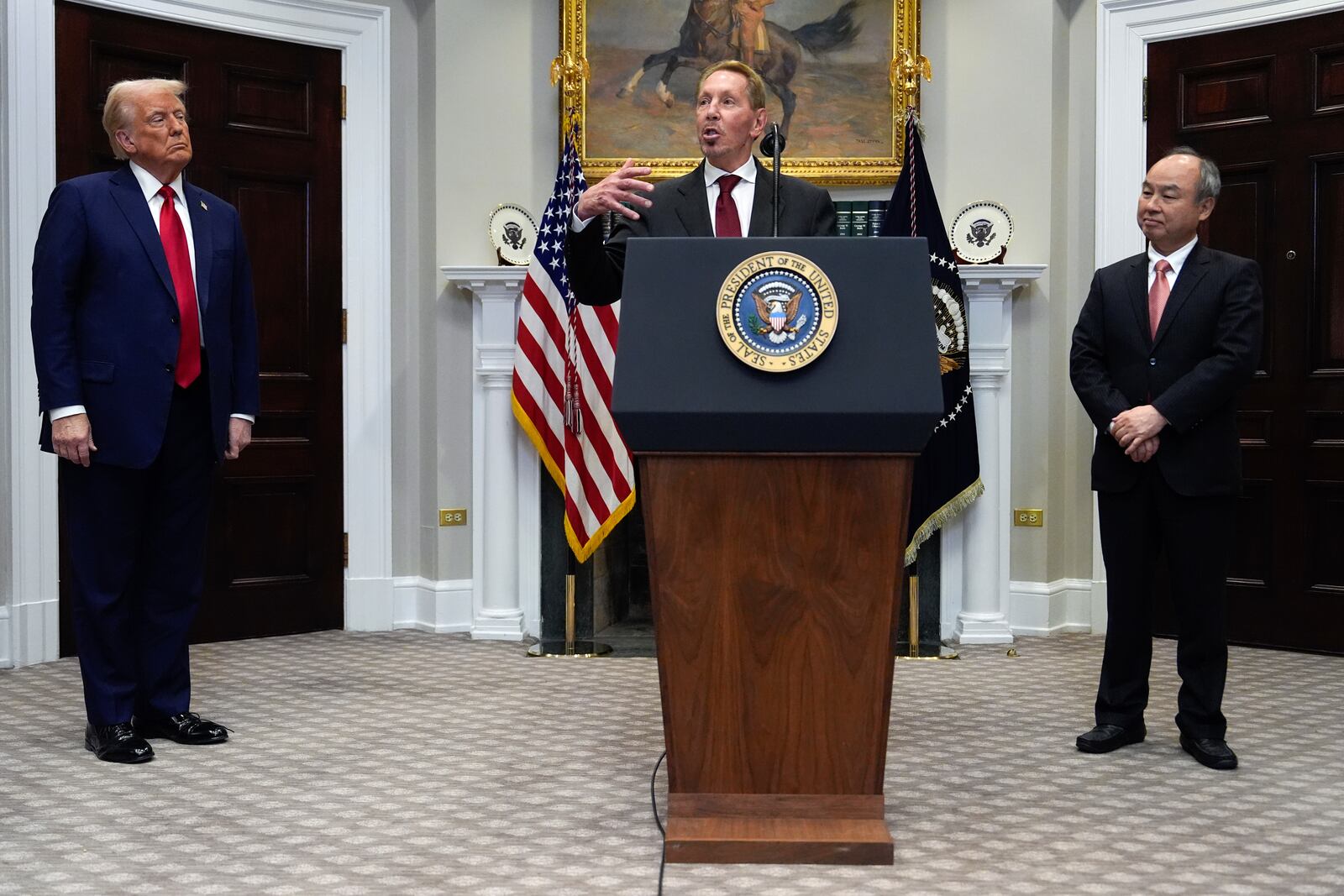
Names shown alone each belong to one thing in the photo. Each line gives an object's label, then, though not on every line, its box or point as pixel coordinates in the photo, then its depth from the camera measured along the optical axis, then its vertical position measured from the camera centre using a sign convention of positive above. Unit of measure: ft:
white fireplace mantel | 19.08 -0.99
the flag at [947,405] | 18.39 +0.17
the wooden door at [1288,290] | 18.40 +1.78
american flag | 18.42 +0.47
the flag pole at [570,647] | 18.58 -3.20
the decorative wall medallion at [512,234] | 19.77 +2.68
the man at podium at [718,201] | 10.19 +1.72
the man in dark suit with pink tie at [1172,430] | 12.13 -0.11
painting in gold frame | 20.12 +5.02
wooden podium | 8.61 -0.79
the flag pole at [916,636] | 18.25 -2.97
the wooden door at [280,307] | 19.31 +1.61
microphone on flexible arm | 9.07 +1.84
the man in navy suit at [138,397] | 12.42 +0.17
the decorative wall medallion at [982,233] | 19.24 +2.65
